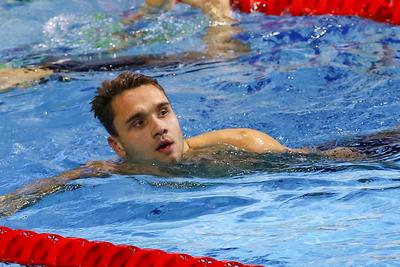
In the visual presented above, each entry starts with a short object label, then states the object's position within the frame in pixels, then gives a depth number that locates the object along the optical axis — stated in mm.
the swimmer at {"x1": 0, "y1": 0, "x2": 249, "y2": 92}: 12367
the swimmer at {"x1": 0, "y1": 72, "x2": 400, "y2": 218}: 8375
